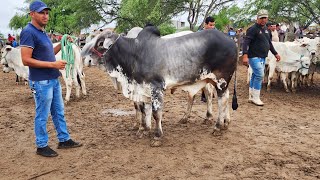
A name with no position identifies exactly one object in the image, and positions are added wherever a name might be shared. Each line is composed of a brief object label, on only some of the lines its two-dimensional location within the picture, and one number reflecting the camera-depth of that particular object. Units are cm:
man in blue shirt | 427
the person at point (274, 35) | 1088
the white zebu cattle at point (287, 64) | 918
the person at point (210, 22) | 706
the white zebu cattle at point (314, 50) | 899
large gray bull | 511
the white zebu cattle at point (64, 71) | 872
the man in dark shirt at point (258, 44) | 729
